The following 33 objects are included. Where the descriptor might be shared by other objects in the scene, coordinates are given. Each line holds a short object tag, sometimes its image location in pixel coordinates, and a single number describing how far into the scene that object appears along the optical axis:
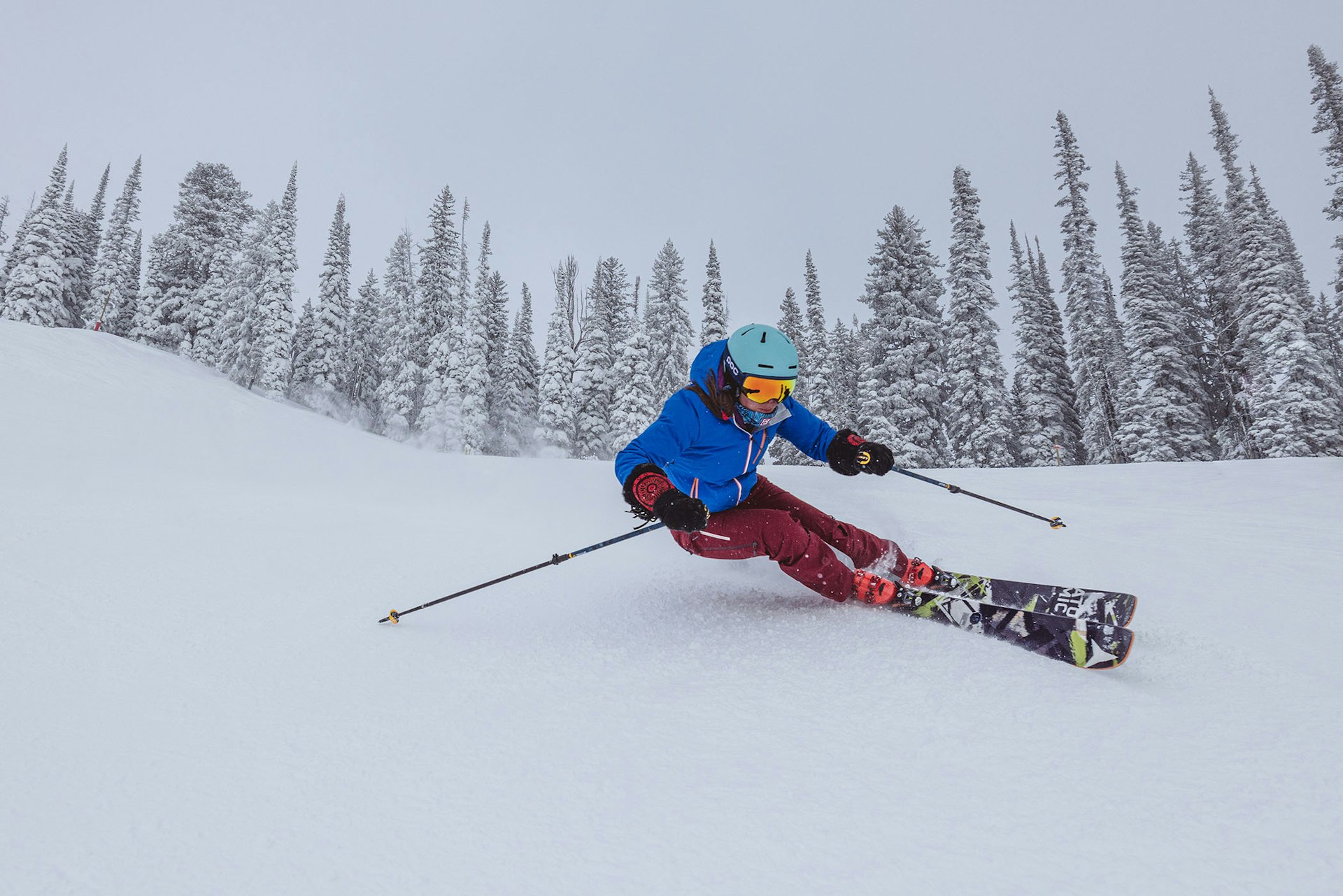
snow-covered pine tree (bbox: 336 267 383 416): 41.03
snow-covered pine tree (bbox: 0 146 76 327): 34.50
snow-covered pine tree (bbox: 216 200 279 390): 33.97
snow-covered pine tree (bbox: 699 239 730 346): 30.61
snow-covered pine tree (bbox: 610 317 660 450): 32.25
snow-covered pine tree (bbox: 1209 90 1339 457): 22.58
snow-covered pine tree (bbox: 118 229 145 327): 42.16
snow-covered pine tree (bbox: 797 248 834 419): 32.50
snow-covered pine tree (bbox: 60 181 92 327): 37.12
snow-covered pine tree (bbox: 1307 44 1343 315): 21.03
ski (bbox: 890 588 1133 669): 2.39
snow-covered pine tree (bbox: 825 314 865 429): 37.50
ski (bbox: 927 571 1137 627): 2.83
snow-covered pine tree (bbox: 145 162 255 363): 36.28
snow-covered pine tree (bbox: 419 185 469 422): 35.34
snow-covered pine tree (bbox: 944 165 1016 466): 26.02
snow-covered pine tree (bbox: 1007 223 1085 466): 30.72
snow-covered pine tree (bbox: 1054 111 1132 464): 28.39
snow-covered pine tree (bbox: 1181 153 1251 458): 30.08
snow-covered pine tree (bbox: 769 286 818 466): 37.31
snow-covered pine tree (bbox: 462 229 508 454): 34.75
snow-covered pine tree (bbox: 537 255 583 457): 35.50
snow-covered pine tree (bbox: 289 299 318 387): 37.16
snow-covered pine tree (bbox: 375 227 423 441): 37.38
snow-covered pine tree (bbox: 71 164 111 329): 40.34
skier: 3.21
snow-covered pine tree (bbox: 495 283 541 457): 39.09
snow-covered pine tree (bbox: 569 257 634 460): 35.72
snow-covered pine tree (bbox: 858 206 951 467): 24.55
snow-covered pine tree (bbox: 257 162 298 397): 32.94
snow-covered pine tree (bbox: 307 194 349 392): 36.41
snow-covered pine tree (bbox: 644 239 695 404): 34.22
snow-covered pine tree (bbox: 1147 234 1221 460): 32.34
